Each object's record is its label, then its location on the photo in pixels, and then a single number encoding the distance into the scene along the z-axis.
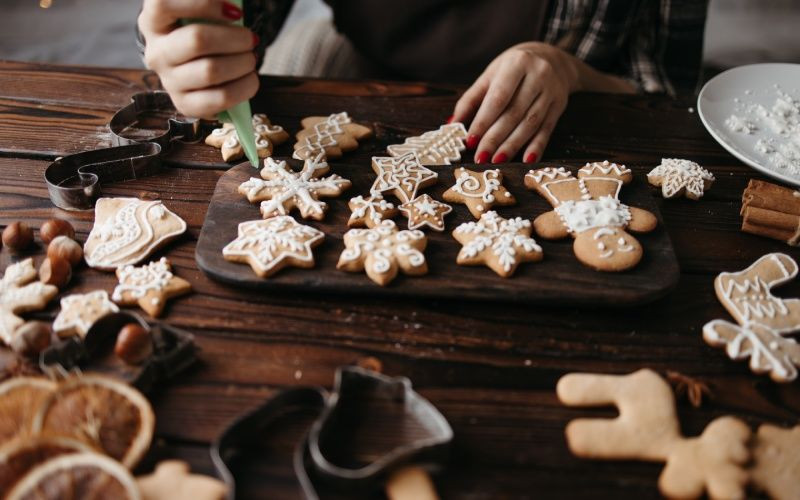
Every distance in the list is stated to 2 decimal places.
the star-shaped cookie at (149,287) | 0.96
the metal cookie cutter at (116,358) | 0.85
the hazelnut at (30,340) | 0.87
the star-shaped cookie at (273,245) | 0.99
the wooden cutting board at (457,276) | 0.98
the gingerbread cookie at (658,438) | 0.77
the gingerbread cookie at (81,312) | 0.91
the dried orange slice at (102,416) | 0.76
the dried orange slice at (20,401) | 0.77
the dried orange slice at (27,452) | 0.70
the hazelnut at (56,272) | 0.98
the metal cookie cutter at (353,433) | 0.75
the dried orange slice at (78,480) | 0.69
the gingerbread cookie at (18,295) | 0.91
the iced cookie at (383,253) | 0.98
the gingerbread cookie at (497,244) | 1.00
